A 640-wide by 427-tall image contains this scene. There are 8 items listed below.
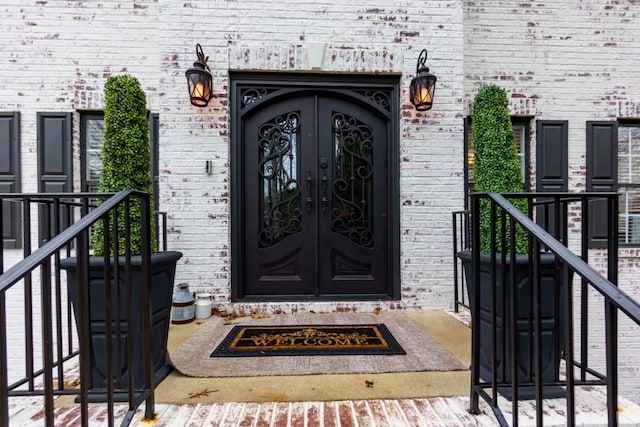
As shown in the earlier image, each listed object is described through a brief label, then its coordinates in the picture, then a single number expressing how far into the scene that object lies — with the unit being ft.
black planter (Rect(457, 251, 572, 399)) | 5.18
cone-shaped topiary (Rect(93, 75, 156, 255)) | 5.65
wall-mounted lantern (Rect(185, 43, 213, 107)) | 9.23
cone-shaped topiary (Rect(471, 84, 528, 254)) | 5.86
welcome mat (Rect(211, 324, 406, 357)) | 6.85
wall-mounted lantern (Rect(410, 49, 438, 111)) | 9.56
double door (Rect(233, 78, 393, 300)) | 10.09
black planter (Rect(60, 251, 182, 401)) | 5.14
